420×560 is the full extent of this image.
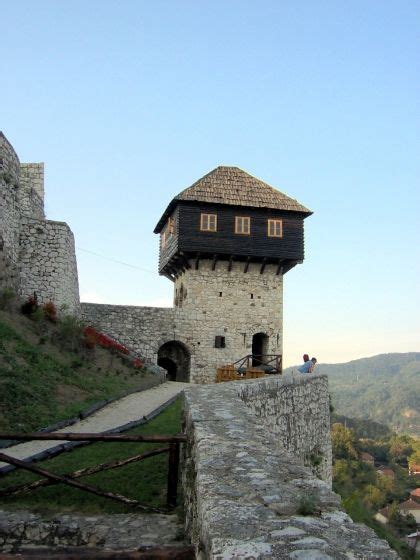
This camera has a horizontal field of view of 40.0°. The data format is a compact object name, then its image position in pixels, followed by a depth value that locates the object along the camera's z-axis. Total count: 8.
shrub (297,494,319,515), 3.44
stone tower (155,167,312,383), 25.23
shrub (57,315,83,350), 17.02
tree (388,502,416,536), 53.05
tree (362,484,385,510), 55.17
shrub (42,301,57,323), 17.69
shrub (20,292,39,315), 16.81
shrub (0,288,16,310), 16.14
